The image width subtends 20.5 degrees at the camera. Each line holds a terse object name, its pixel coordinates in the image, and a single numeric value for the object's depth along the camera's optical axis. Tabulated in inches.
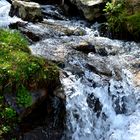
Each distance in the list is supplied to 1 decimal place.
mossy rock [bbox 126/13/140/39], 490.9
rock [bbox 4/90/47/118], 280.2
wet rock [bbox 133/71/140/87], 382.9
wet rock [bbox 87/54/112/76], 386.6
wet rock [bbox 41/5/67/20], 599.2
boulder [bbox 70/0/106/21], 572.1
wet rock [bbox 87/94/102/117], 333.1
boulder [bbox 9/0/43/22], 546.0
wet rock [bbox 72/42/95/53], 442.3
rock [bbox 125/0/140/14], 522.6
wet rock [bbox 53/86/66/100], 305.2
